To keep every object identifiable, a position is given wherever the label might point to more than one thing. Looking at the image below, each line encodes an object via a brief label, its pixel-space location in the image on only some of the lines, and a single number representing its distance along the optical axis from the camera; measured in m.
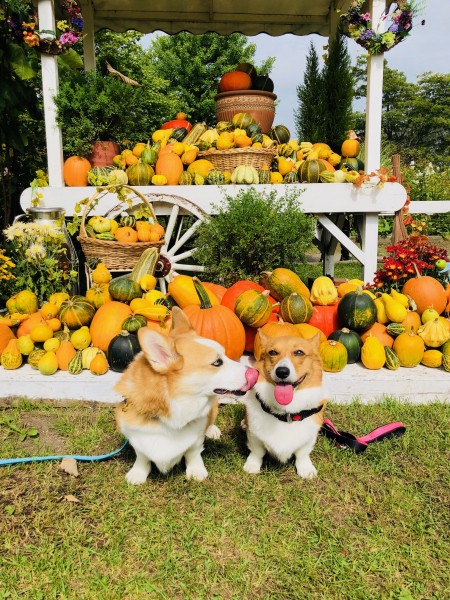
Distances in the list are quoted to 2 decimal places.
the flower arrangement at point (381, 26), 4.46
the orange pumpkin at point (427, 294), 3.73
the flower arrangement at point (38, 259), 3.92
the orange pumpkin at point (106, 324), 3.40
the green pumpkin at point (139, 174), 4.79
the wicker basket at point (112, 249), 4.02
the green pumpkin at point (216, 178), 4.74
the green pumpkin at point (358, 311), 3.44
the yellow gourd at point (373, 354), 3.32
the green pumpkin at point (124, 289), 3.64
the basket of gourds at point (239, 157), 4.82
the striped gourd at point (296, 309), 3.44
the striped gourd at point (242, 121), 5.44
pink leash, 2.56
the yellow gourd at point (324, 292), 3.73
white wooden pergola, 4.63
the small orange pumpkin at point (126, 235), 4.12
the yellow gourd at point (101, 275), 3.82
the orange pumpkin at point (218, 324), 3.19
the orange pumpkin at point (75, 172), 4.79
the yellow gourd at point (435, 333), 3.41
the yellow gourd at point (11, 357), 3.31
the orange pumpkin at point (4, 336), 3.43
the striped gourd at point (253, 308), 3.37
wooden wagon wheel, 4.43
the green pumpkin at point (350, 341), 3.39
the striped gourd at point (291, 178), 4.96
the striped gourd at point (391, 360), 3.33
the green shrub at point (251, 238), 3.95
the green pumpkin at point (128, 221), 4.37
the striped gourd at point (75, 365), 3.26
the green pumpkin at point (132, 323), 3.30
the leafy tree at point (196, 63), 27.47
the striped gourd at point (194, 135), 5.49
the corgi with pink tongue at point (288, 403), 2.21
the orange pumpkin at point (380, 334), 3.51
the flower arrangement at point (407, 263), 4.08
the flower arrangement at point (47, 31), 4.44
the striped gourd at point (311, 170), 4.84
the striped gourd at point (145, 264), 3.87
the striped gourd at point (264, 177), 4.80
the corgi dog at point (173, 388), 1.96
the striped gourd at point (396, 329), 3.47
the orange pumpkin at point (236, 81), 5.89
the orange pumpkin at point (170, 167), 4.84
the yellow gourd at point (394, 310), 3.49
